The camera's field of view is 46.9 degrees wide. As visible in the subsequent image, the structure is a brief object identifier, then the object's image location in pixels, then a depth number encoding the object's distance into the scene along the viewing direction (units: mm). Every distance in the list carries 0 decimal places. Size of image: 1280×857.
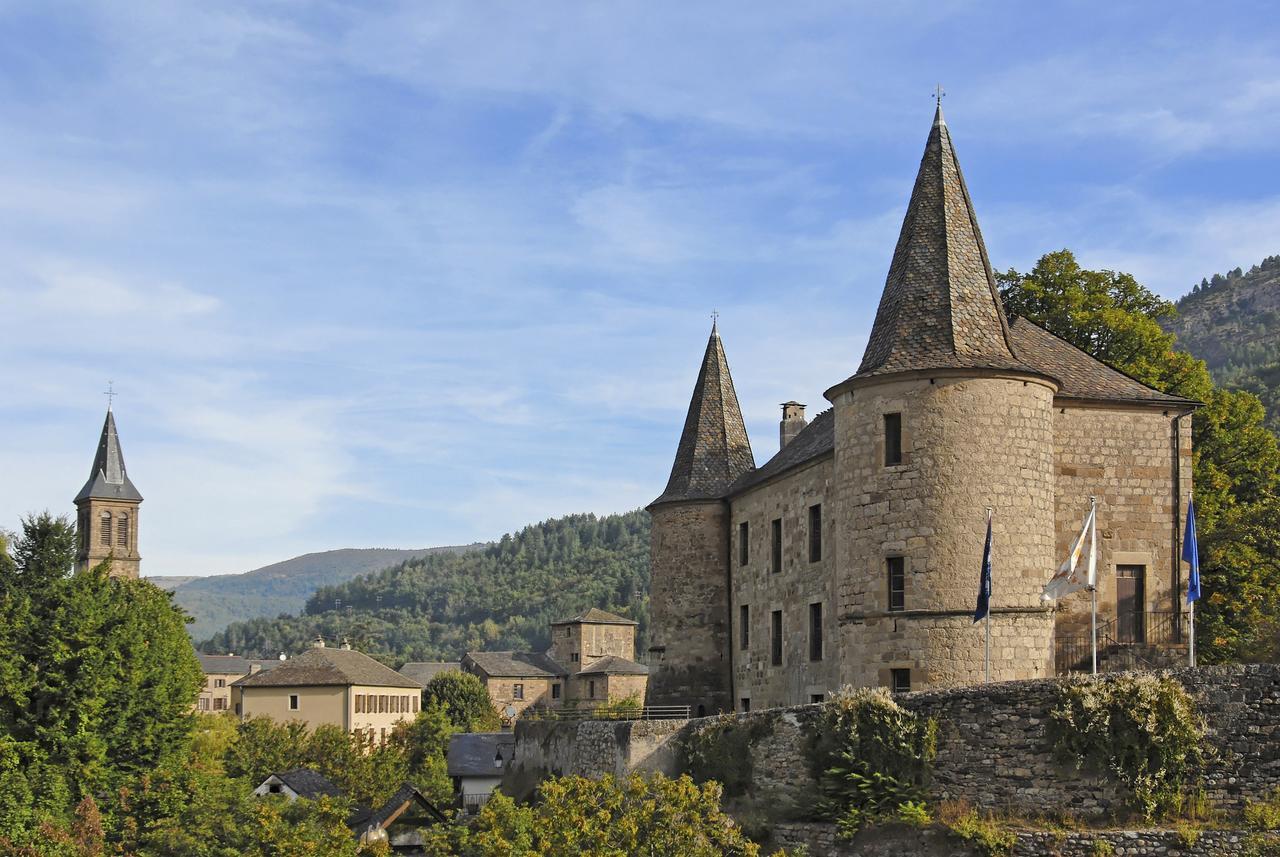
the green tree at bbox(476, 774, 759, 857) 24875
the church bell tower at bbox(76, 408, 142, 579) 117125
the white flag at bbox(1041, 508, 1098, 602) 28203
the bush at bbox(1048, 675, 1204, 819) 23484
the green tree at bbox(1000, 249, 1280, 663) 36719
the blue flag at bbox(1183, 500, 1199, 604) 28172
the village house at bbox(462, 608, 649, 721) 134875
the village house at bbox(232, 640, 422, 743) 105938
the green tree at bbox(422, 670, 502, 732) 102750
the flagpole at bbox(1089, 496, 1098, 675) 27328
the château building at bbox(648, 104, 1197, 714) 28750
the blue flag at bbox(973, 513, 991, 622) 27969
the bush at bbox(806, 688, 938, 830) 25781
